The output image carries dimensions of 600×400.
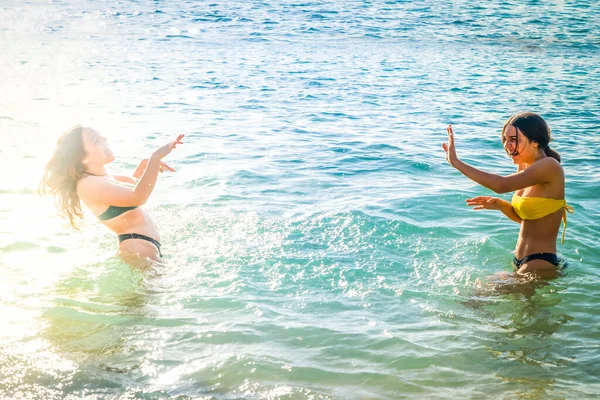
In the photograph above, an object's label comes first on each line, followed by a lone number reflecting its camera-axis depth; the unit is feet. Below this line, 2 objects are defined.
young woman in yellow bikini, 19.85
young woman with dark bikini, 21.35
